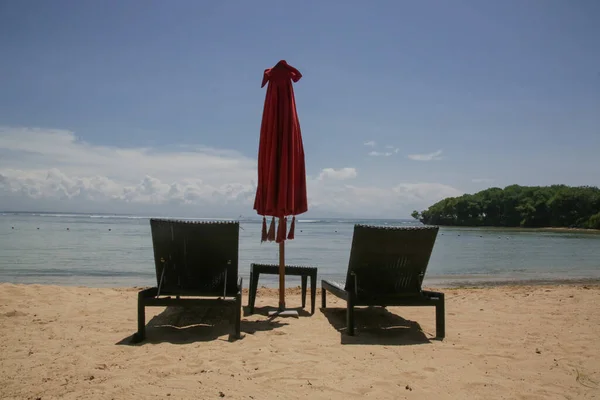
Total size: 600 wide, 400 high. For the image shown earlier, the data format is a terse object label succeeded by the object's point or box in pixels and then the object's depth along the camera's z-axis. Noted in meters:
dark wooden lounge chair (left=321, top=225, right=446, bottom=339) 4.91
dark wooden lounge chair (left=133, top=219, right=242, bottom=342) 4.74
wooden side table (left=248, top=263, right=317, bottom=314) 6.09
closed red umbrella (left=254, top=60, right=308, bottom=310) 5.48
